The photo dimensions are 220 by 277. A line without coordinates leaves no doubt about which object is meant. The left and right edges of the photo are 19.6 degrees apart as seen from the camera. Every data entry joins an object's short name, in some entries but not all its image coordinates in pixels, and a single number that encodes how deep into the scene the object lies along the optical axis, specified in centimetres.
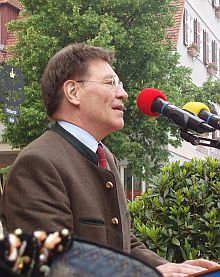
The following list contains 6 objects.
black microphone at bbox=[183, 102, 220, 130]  278
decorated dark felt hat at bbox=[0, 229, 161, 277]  91
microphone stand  282
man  216
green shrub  417
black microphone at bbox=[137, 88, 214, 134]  274
